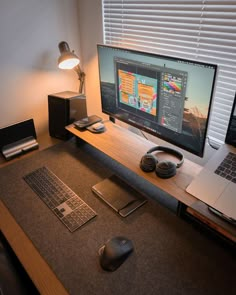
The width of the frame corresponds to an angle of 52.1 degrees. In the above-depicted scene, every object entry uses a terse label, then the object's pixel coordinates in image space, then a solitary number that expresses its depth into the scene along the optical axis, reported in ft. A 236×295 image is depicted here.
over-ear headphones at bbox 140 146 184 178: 3.22
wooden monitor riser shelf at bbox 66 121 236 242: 2.70
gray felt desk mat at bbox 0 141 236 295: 2.47
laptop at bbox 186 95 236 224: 2.61
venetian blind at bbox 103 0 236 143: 3.32
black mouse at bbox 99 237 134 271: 2.58
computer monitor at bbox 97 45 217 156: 2.85
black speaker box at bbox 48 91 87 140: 4.73
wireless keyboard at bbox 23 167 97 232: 3.18
